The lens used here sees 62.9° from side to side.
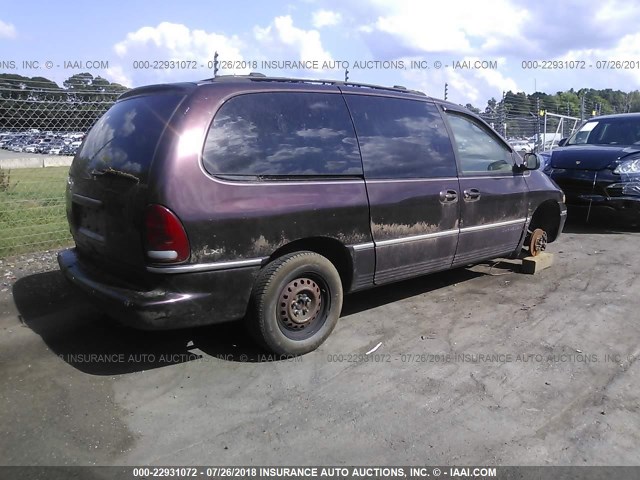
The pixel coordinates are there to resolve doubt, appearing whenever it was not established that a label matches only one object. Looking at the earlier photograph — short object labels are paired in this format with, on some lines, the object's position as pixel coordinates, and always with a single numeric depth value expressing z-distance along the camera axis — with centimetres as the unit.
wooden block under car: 589
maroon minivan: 323
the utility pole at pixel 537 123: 1845
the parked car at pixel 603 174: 768
